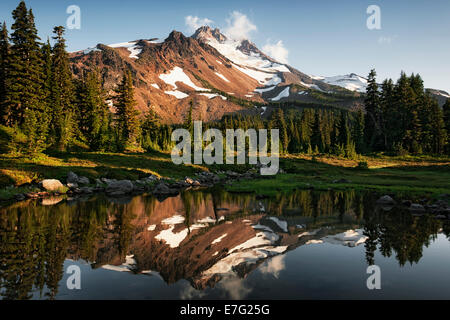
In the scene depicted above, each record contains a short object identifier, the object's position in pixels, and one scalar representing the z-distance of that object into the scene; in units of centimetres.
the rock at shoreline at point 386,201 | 2358
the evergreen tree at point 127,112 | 6150
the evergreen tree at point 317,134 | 10506
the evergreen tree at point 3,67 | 4853
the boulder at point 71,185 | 3014
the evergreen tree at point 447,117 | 7300
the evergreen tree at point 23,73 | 4688
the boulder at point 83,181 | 3228
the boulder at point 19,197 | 2452
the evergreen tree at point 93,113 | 5256
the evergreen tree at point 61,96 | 4528
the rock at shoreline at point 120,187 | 3069
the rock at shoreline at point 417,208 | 1995
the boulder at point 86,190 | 2975
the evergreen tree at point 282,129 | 11182
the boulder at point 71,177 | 3176
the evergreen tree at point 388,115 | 8050
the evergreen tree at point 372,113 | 8769
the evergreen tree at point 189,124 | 7056
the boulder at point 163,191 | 3131
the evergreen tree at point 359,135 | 8681
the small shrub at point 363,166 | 5766
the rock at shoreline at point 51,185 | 2830
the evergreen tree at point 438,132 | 7050
